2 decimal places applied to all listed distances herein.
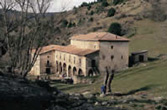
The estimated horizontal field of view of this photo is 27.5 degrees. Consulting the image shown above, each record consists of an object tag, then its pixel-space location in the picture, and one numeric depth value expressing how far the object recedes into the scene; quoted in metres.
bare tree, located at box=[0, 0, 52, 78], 24.28
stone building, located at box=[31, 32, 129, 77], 60.50
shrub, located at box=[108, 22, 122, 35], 84.38
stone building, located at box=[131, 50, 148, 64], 60.81
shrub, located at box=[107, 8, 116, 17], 104.12
